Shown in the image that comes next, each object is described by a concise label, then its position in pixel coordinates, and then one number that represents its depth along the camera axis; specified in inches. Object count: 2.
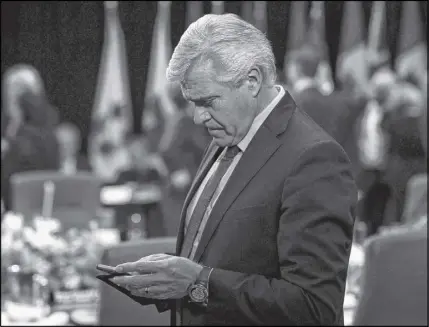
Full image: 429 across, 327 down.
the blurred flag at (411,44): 415.8
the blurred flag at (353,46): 421.1
